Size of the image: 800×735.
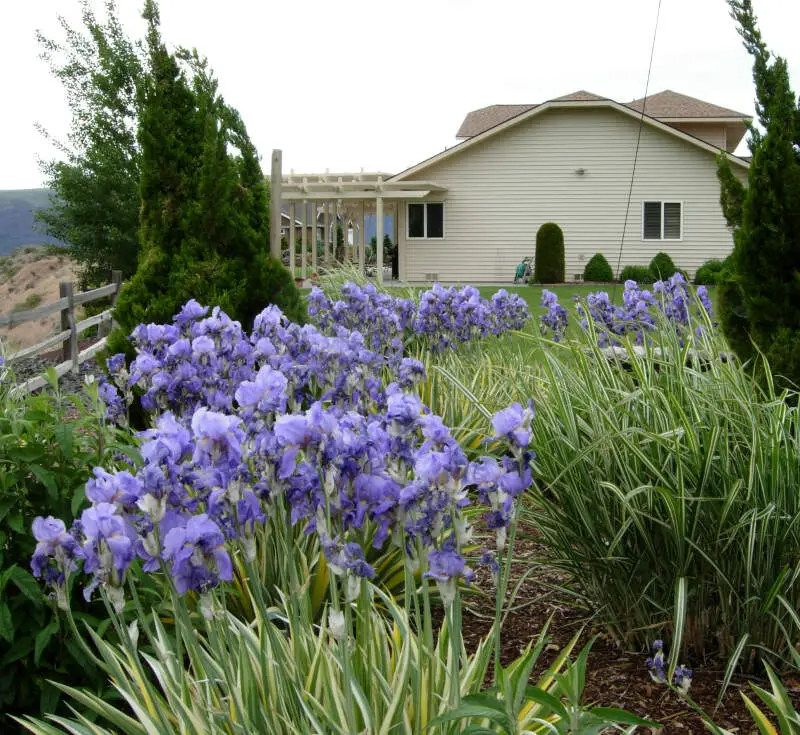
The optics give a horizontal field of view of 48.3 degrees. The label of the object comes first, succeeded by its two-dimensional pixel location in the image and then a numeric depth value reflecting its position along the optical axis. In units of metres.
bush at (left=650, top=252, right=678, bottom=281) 22.91
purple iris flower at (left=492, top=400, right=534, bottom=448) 1.70
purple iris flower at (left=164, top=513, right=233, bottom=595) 1.62
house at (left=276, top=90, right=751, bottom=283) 24.48
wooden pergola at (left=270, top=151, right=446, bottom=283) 23.17
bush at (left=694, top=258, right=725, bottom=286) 22.39
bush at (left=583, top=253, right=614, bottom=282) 23.86
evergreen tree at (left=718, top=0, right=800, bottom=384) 4.48
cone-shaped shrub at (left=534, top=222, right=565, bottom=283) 23.69
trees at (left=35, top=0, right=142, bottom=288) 18.91
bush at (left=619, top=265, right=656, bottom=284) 23.23
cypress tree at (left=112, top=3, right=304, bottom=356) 6.56
